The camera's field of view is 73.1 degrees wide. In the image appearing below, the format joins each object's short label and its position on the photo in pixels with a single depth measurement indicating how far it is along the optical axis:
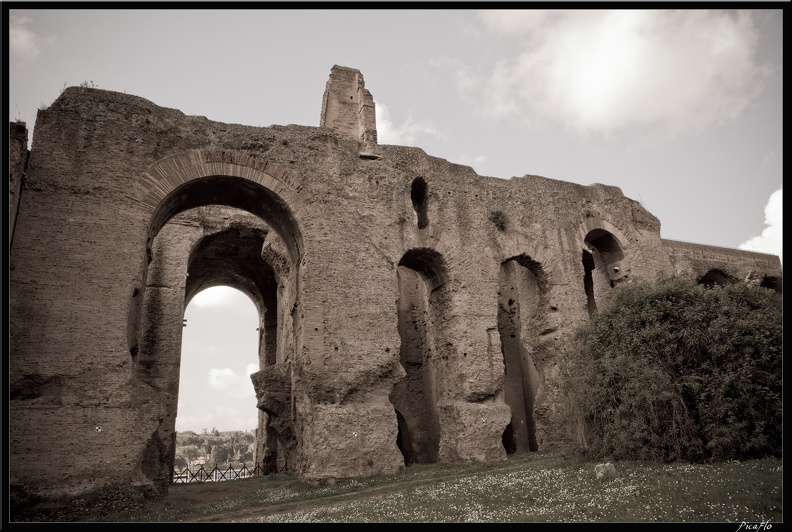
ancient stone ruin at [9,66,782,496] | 7.88
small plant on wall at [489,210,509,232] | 12.48
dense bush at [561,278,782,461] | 7.10
